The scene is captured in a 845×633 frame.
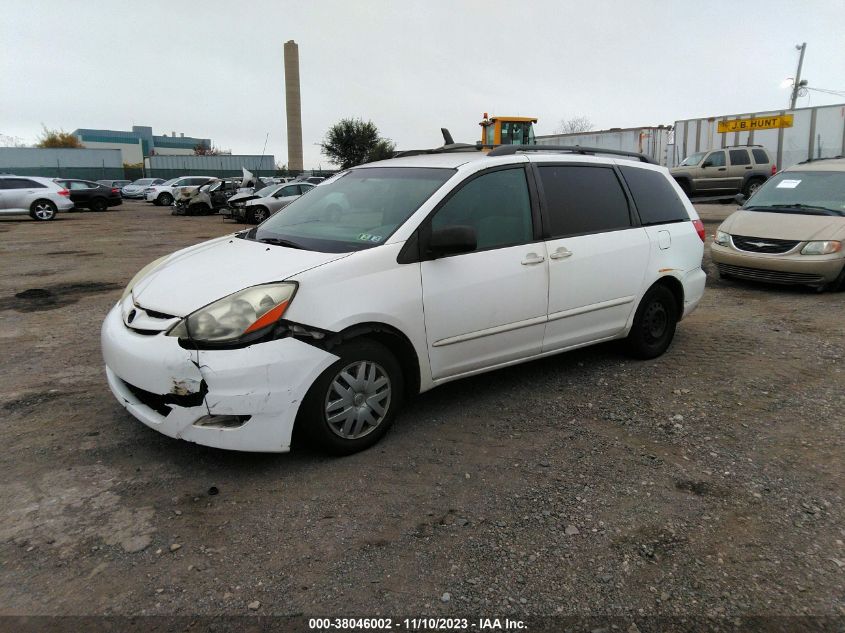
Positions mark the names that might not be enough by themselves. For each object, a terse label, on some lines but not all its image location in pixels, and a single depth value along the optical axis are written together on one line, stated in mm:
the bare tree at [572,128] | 73812
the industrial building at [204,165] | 60131
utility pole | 40812
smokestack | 65312
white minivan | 3199
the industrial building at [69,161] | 53438
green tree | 56688
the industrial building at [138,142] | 86250
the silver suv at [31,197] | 21531
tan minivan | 7773
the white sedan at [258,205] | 20297
